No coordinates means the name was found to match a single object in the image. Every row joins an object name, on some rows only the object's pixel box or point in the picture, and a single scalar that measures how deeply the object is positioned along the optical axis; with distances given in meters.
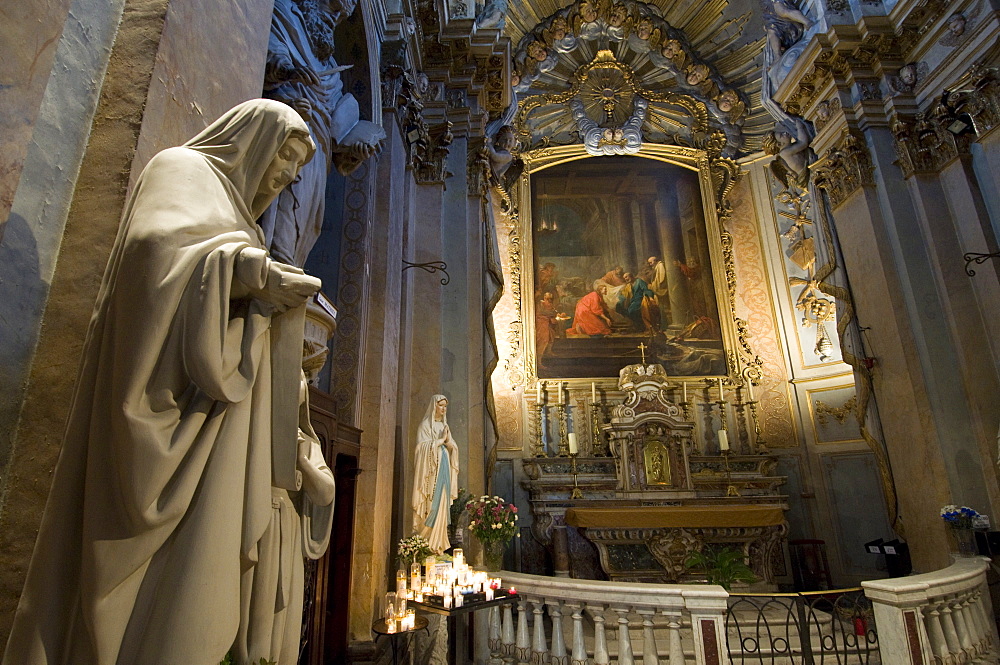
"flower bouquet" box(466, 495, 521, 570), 4.98
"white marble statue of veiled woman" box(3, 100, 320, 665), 1.07
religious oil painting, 10.85
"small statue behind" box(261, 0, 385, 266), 3.32
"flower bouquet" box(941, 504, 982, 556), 5.82
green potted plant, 6.03
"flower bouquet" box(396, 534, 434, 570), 4.44
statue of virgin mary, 4.74
